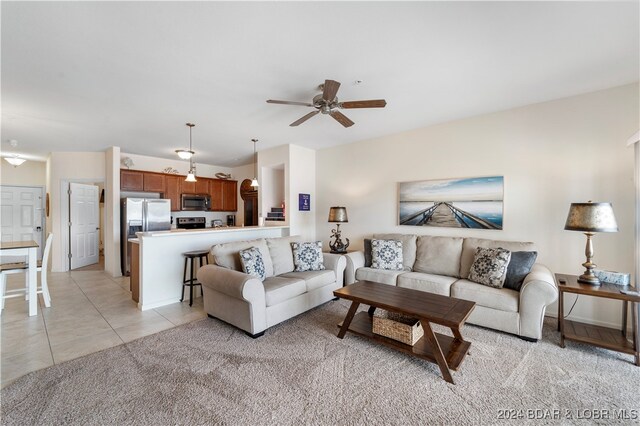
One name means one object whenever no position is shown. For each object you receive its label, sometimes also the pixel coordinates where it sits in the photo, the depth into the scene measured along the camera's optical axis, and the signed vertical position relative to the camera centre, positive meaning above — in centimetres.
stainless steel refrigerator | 517 -11
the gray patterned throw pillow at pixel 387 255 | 373 -63
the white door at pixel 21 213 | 600 +0
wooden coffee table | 202 -82
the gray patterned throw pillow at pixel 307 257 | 357 -62
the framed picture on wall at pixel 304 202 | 520 +20
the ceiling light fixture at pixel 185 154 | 401 +91
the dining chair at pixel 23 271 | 321 -74
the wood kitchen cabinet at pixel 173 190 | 602 +53
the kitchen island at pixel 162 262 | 340 -67
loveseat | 261 -83
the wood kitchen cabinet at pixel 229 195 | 712 +47
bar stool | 359 -76
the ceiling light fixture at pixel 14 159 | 501 +107
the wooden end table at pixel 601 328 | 219 -114
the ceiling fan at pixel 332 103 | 229 +107
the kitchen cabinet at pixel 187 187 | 625 +61
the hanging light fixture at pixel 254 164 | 485 +127
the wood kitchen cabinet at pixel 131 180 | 540 +69
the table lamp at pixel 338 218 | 445 -11
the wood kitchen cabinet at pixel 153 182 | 569 +68
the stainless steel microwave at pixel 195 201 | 629 +27
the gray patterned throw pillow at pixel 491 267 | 287 -63
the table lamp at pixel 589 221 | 229 -10
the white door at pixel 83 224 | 564 -25
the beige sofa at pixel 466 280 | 251 -82
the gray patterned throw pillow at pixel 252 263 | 297 -59
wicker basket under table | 227 -104
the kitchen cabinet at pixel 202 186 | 653 +68
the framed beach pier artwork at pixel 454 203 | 349 +13
